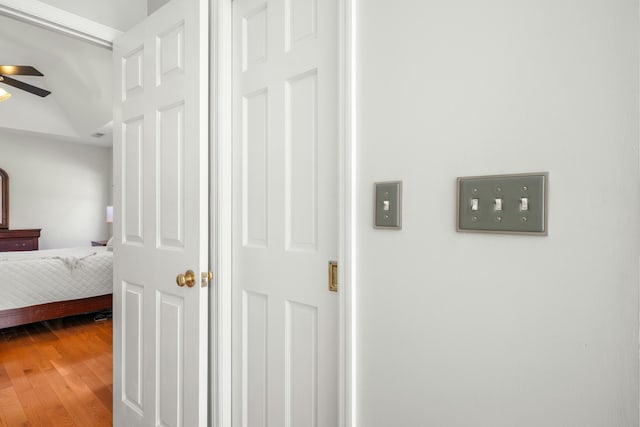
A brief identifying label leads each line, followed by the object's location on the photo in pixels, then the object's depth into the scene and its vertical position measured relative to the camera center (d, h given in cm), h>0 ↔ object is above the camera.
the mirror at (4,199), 582 +17
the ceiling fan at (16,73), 344 +129
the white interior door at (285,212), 117 +0
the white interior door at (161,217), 142 -3
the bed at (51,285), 340 -72
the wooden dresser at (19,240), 558 -44
